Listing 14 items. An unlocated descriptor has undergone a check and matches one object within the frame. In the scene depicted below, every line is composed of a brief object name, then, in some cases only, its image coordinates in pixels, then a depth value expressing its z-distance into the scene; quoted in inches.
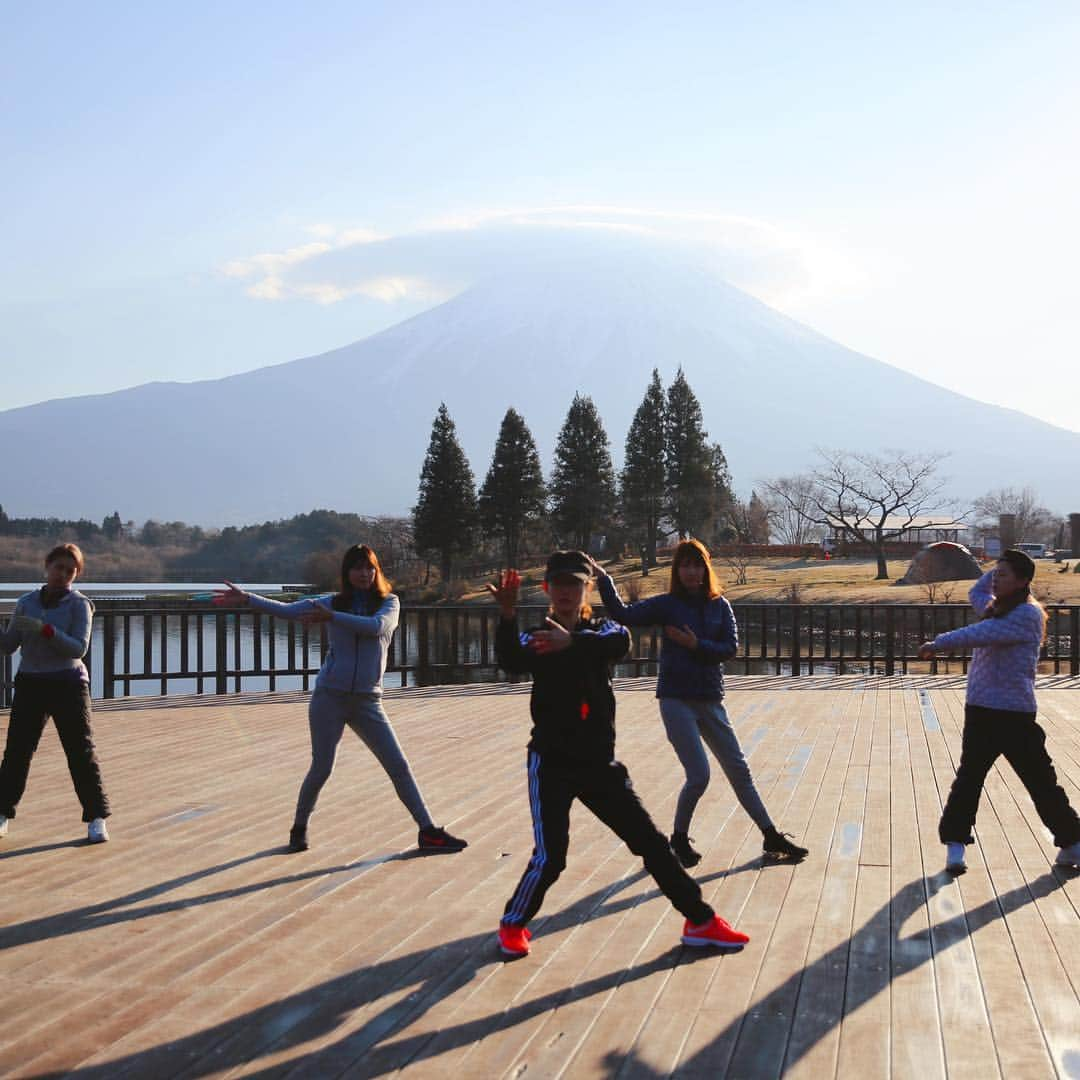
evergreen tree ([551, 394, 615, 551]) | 2878.9
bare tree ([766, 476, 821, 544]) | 3164.4
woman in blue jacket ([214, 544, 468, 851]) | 247.9
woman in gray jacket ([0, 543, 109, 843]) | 259.3
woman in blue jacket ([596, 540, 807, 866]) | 226.7
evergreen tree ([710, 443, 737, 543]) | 2962.6
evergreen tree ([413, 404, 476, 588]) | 2807.6
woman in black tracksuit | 174.6
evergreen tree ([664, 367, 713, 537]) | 2896.2
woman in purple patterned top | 228.4
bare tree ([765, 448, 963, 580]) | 2687.0
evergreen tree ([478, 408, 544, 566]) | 2874.0
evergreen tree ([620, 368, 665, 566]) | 2906.0
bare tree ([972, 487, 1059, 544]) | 3837.4
